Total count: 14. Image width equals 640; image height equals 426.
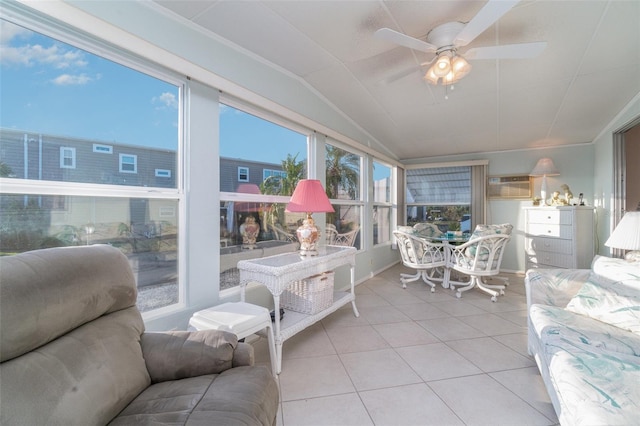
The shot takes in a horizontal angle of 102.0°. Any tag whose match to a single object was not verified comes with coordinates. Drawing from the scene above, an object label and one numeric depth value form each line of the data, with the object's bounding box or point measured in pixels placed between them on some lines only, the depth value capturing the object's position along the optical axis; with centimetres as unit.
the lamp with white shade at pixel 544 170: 412
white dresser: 356
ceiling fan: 163
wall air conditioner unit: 464
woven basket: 229
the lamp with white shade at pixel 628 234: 169
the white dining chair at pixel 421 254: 376
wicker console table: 188
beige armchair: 82
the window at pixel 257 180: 218
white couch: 99
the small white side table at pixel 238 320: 154
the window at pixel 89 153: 125
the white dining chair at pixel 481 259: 334
